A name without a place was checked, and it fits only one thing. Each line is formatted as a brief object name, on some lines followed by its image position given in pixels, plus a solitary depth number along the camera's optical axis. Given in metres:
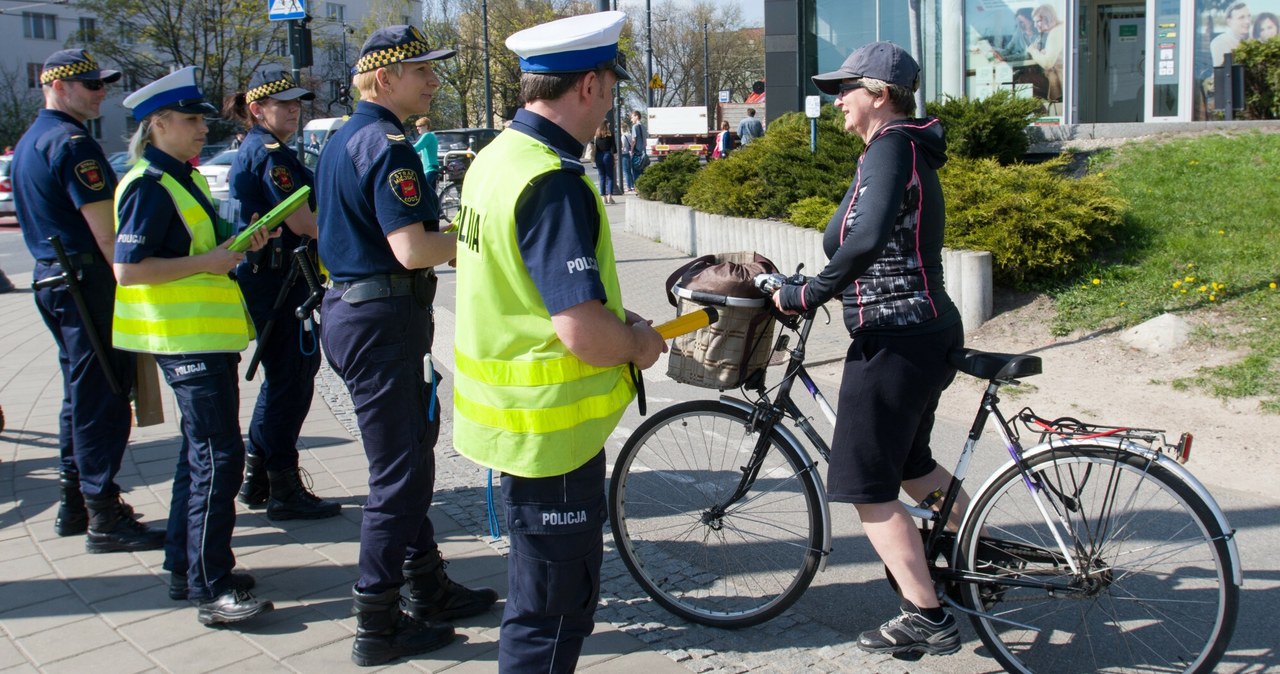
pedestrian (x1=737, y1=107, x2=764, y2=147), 25.03
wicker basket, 3.62
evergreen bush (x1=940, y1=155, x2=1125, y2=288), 8.28
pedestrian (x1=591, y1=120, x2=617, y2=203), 23.14
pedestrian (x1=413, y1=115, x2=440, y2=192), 15.80
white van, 24.12
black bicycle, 3.23
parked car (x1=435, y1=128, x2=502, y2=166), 31.02
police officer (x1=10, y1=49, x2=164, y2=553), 4.50
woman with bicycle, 3.39
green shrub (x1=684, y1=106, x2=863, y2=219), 11.41
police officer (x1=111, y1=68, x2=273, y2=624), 3.92
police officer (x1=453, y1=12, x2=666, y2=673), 2.55
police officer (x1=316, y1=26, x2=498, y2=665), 3.50
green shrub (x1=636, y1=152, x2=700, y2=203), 15.05
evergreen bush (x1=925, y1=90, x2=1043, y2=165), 11.23
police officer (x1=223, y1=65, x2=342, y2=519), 4.85
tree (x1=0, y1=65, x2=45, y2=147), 47.72
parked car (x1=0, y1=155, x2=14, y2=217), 24.27
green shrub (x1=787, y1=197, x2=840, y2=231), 10.47
